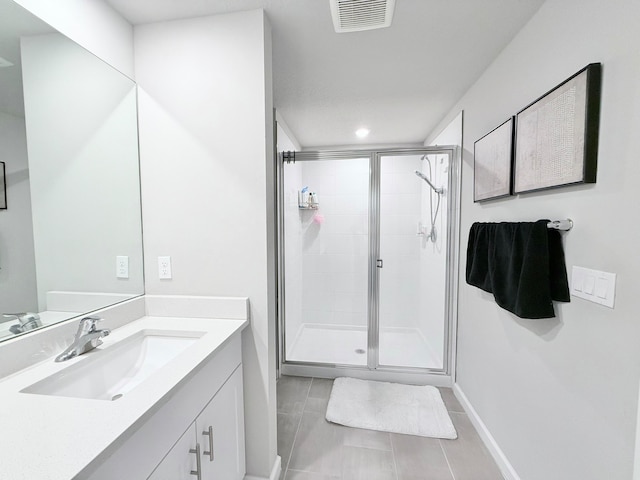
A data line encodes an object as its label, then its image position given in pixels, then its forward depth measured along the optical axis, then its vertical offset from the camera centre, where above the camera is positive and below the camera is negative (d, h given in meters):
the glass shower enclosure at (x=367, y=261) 2.45 -0.39
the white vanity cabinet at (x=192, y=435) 0.67 -0.69
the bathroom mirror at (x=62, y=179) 0.93 +0.21
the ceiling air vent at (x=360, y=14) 1.19 +1.02
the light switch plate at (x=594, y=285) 0.91 -0.23
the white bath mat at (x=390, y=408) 1.83 -1.43
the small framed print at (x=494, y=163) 1.47 +0.38
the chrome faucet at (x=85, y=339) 0.98 -0.44
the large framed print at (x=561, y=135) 0.96 +0.38
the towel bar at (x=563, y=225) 1.07 -0.01
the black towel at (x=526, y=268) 1.13 -0.21
